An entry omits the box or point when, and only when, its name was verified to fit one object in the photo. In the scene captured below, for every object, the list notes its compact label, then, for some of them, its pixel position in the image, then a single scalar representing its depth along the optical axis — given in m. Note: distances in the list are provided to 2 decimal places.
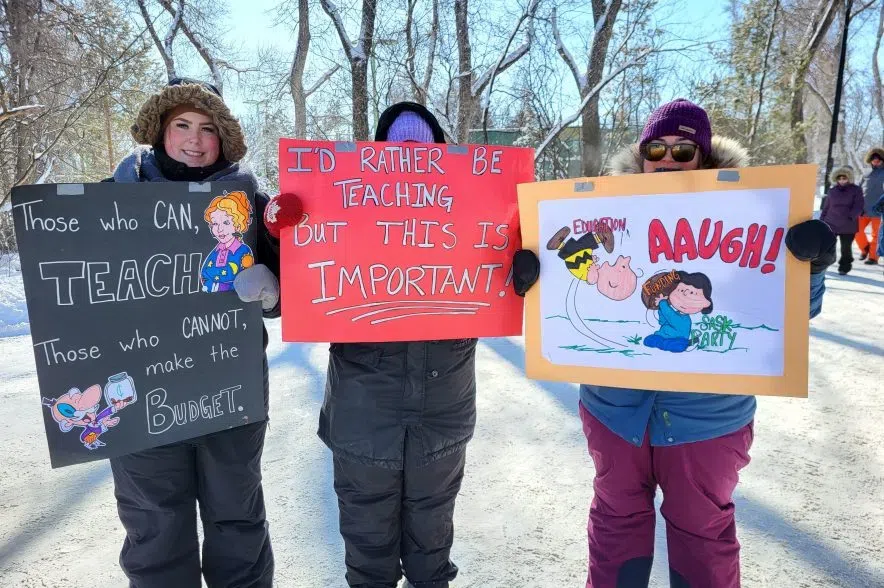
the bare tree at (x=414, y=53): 9.46
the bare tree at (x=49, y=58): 7.43
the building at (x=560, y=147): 12.50
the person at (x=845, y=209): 8.06
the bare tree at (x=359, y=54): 10.05
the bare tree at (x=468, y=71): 9.53
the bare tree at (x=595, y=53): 10.33
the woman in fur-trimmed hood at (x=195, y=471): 1.65
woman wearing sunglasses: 1.52
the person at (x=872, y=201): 8.49
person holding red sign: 1.69
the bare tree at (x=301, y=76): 11.67
